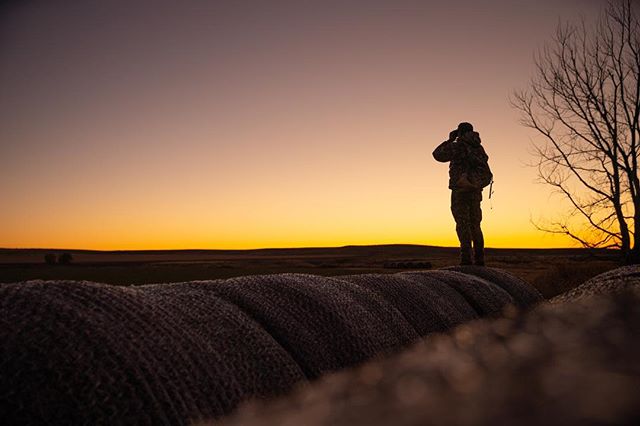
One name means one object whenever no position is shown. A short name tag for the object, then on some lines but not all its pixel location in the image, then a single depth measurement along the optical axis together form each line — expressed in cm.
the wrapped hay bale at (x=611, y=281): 163
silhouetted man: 1177
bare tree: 1501
